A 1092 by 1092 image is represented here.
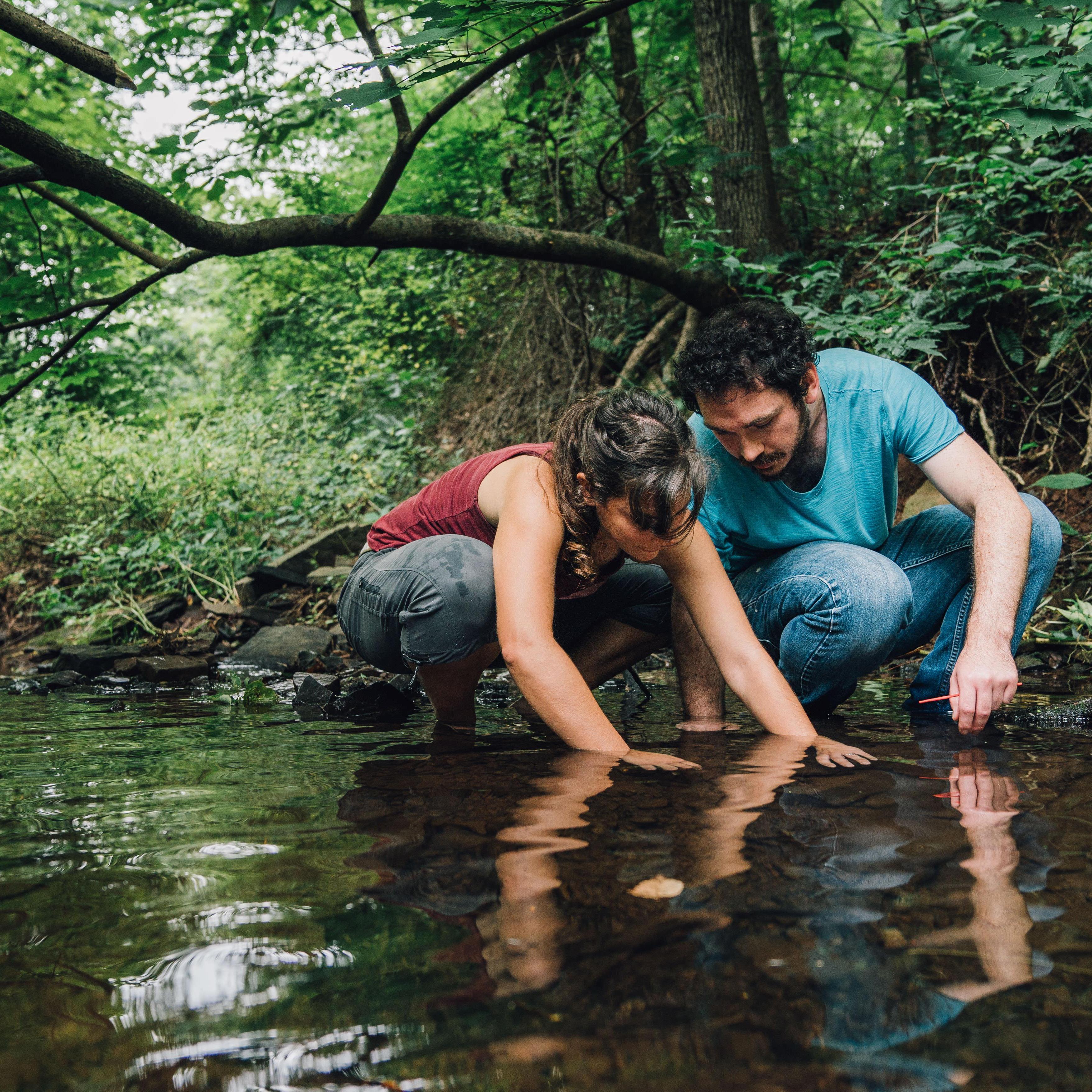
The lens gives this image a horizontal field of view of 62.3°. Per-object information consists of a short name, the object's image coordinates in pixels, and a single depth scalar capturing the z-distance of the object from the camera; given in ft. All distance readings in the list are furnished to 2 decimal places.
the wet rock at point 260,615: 19.69
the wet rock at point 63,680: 15.30
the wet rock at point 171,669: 15.53
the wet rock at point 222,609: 19.89
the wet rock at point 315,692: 12.52
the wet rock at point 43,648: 20.22
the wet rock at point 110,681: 15.38
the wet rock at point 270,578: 21.31
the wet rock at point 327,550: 21.83
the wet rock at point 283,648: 16.46
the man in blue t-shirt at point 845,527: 8.71
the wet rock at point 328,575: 20.27
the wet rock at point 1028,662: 12.67
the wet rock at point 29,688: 14.74
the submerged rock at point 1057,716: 9.11
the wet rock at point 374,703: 11.43
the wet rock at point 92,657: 16.40
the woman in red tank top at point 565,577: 7.70
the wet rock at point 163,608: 21.21
